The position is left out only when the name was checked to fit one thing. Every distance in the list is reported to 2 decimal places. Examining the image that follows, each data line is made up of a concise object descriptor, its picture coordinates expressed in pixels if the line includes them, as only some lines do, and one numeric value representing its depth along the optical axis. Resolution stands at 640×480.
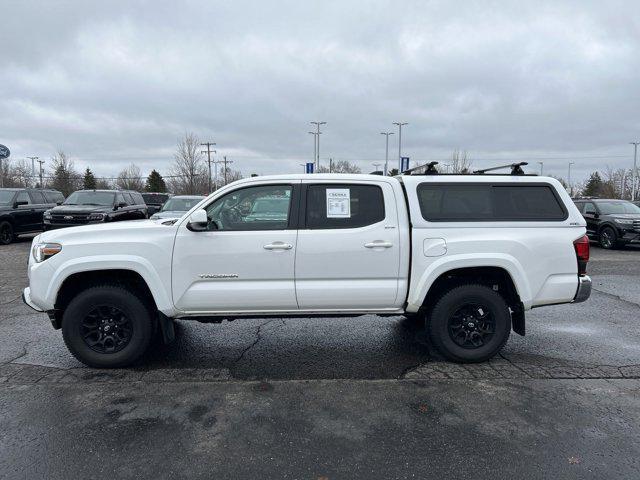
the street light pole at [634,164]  50.75
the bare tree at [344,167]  66.01
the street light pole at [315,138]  38.44
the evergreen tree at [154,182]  70.19
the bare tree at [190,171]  47.00
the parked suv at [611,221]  13.60
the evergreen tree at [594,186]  76.62
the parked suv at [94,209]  13.42
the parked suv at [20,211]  14.26
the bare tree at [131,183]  69.98
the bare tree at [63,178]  55.25
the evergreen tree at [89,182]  59.03
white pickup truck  4.21
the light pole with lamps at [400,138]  38.16
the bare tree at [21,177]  59.61
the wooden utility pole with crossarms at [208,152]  62.03
